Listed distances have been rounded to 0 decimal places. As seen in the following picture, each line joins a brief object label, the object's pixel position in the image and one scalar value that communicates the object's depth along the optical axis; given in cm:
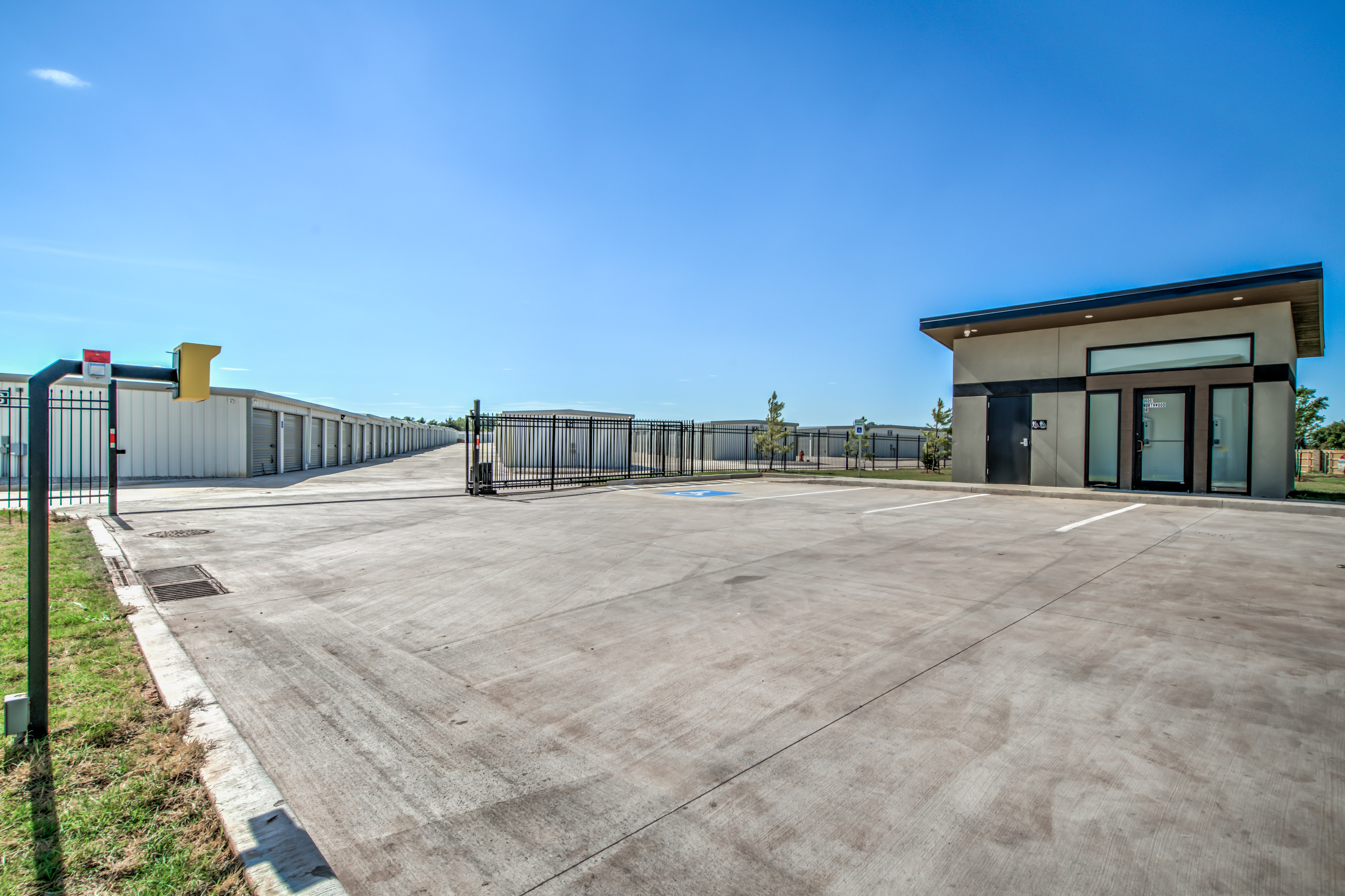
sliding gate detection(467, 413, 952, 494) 1942
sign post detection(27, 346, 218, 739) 296
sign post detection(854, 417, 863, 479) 2339
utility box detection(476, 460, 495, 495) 1714
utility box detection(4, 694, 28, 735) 293
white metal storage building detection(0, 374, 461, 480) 2041
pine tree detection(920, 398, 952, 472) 2947
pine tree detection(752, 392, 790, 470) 2989
